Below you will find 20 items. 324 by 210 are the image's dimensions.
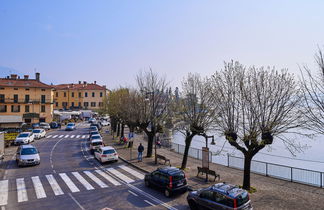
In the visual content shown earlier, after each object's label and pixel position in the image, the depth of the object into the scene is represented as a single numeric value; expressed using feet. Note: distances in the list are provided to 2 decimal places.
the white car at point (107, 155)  72.54
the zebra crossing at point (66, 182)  47.29
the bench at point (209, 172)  53.29
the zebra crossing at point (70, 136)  136.48
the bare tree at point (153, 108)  79.87
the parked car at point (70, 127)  170.27
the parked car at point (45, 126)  168.60
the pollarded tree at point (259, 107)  45.62
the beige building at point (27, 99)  192.24
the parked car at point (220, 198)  33.06
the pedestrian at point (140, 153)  73.88
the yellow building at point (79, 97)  288.51
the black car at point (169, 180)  44.60
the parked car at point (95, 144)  89.71
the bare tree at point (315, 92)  39.21
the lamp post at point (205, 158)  58.48
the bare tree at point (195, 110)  62.44
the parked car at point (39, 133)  125.49
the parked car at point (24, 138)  104.42
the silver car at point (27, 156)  67.72
